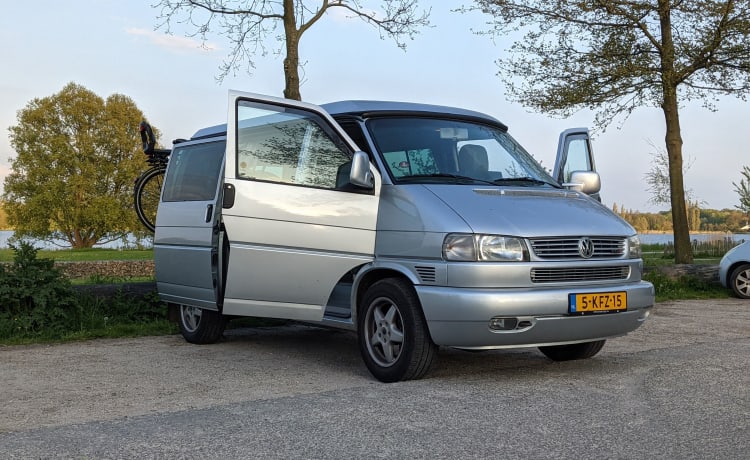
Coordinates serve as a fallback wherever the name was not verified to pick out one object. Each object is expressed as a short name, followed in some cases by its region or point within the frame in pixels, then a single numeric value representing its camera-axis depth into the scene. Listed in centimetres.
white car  1384
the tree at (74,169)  5000
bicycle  961
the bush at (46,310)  868
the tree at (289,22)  1281
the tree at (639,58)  1650
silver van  569
